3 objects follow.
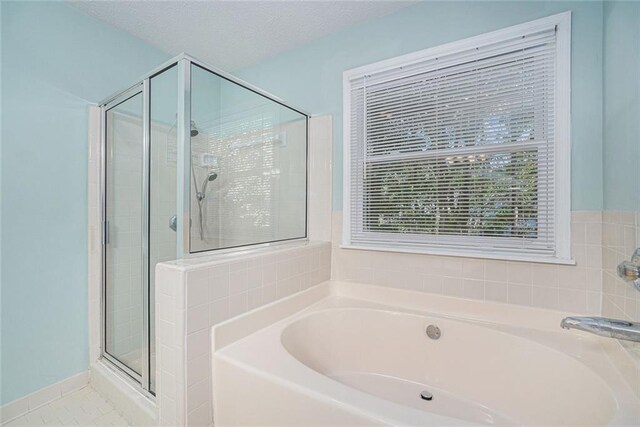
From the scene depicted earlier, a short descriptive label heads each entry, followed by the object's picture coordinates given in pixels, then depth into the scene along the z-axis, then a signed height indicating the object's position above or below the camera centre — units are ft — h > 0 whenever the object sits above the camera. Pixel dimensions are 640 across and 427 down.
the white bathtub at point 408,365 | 3.34 -2.22
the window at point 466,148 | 4.94 +1.27
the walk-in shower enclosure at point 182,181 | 4.68 +0.61
